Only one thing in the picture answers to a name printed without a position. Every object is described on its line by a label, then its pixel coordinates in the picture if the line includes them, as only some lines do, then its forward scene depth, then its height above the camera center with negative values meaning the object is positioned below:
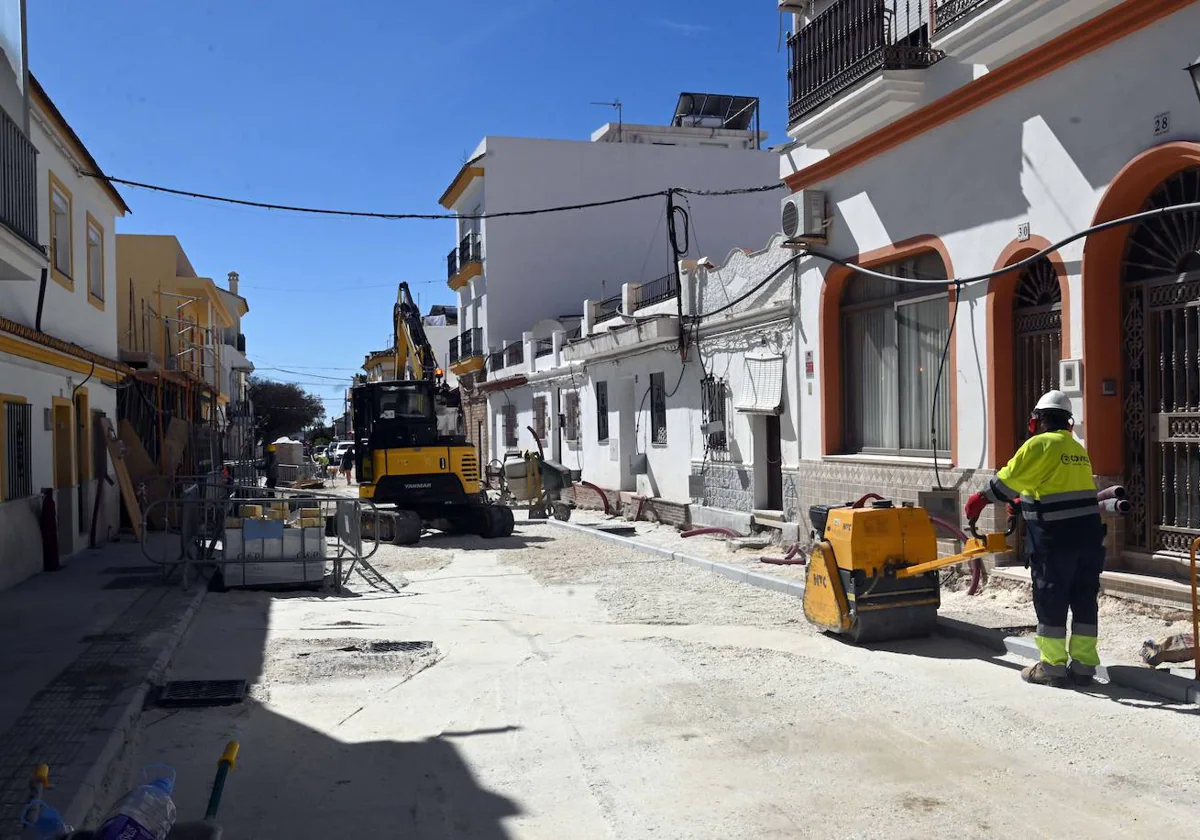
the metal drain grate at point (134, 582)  11.72 -1.45
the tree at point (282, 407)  75.19 +3.19
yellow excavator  17.75 -0.24
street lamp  7.48 +2.56
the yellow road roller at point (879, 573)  8.11 -1.04
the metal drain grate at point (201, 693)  6.90 -1.61
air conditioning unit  13.41 +2.84
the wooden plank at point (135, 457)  18.20 -0.05
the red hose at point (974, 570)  10.10 -1.28
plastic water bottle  3.21 -1.13
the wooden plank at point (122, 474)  16.88 -0.32
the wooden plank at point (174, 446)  19.11 +0.13
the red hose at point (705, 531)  16.22 -1.40
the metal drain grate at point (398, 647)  8.60 -1.63
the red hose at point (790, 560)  12.78 -1.47
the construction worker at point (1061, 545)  6.85 -0.72
